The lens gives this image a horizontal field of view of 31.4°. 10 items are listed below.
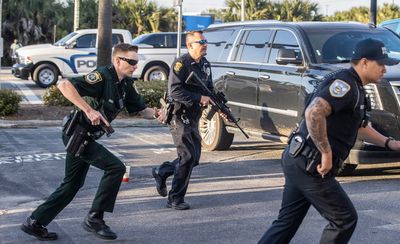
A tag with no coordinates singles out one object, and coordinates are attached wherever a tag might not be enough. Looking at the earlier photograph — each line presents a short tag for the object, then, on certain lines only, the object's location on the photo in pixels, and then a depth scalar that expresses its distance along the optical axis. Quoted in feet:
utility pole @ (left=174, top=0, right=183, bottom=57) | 54.85
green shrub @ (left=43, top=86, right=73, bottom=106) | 51.85
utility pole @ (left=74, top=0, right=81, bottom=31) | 95.87
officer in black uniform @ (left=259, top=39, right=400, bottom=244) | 14.60
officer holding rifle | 23.73
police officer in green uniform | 19.49
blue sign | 119.75
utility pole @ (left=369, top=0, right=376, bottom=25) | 55.98
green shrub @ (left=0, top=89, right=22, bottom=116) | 47.60
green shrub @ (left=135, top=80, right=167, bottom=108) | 51.44
